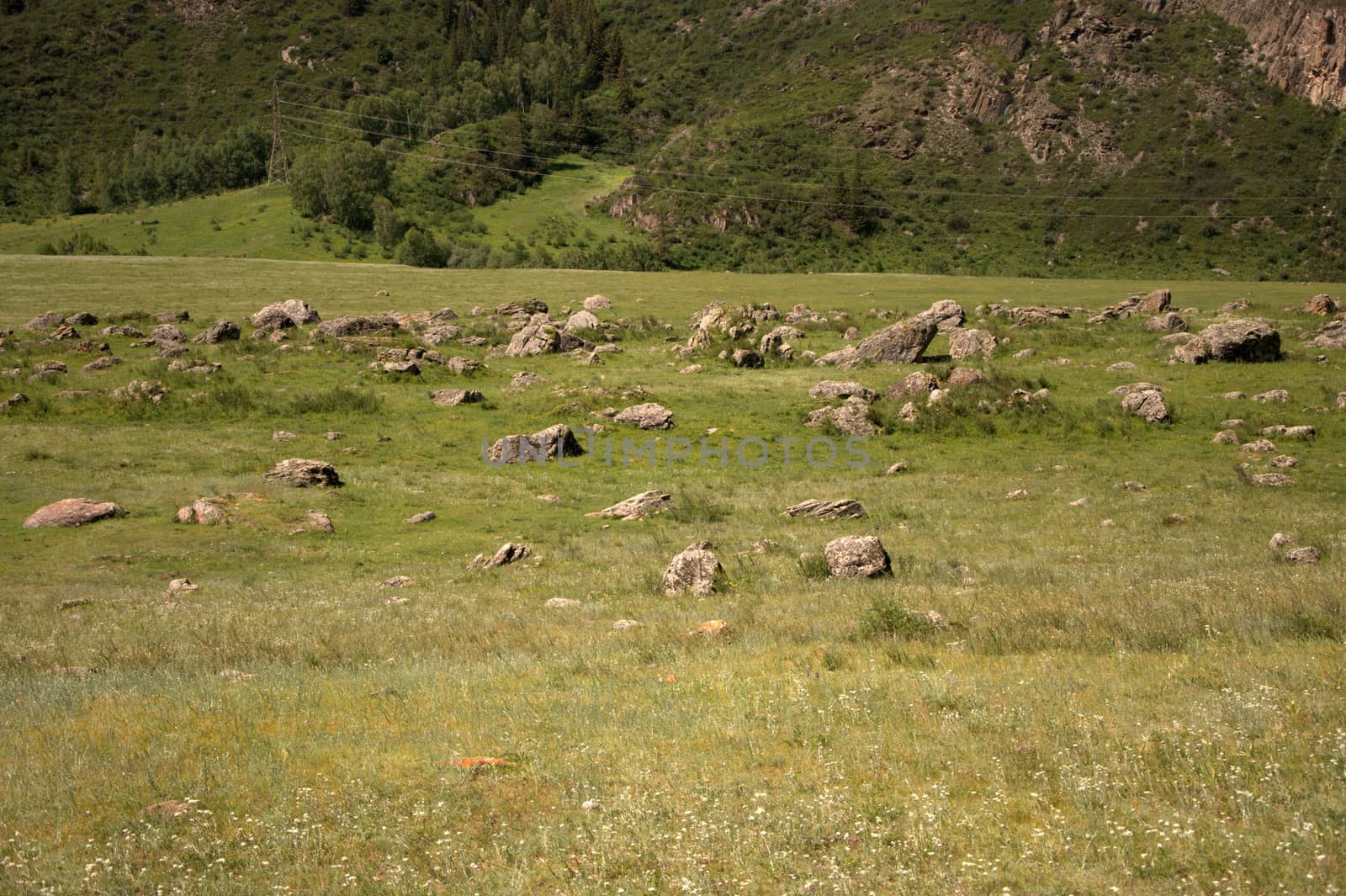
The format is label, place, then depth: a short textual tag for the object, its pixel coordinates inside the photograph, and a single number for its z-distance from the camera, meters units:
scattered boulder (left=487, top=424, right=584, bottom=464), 29.39
